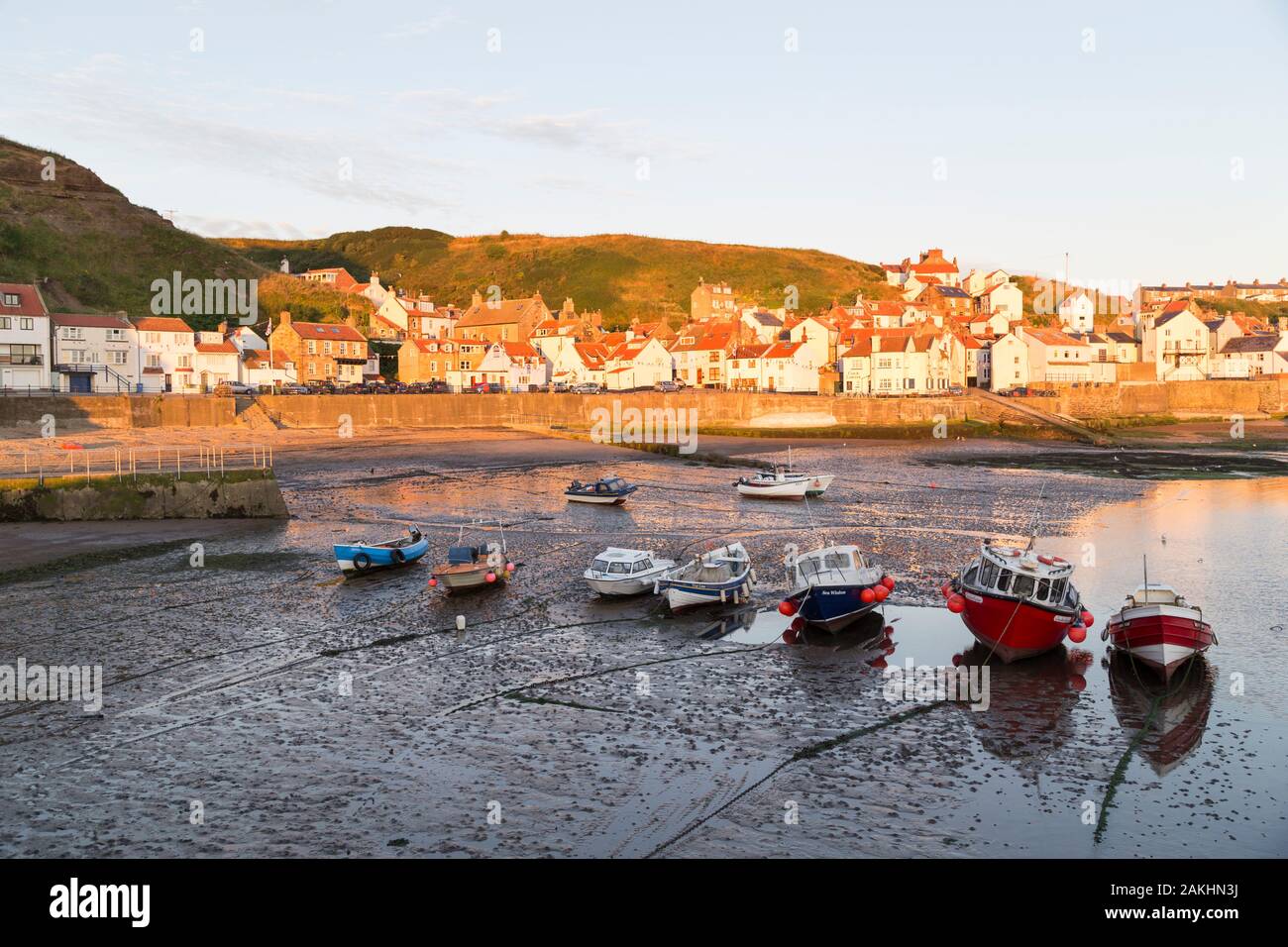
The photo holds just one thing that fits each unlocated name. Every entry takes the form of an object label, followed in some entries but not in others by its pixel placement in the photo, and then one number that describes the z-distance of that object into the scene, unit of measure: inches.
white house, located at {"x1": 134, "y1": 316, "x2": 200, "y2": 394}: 3307.1
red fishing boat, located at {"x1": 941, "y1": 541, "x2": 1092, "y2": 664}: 847.7
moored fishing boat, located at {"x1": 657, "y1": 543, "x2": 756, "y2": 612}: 1012.5
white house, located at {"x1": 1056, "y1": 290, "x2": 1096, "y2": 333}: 5012.3
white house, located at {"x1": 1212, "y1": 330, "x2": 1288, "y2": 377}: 4375.0
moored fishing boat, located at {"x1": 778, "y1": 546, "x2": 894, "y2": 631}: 933.2
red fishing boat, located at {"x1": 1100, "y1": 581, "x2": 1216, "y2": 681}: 792.9
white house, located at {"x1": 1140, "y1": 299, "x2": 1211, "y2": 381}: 4411.9
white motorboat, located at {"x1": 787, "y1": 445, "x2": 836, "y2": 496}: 1892.2
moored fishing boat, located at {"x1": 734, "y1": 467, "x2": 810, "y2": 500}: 1849.2
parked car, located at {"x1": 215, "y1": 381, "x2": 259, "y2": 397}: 3134.8
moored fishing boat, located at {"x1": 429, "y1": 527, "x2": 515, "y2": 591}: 1079.6
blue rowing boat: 1178.0
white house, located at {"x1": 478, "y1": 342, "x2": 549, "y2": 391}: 4222.4
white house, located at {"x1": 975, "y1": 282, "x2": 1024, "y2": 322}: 5221.5
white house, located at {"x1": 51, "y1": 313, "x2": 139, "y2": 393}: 3065.9
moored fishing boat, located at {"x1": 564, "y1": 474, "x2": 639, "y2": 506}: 1768.0
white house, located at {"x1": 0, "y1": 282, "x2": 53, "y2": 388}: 2871.6
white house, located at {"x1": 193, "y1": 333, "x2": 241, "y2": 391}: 3430.1
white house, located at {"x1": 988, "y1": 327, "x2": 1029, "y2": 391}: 4079.7
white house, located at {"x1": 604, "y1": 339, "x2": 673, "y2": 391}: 4264.3
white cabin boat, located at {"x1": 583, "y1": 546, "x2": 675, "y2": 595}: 1051.3
